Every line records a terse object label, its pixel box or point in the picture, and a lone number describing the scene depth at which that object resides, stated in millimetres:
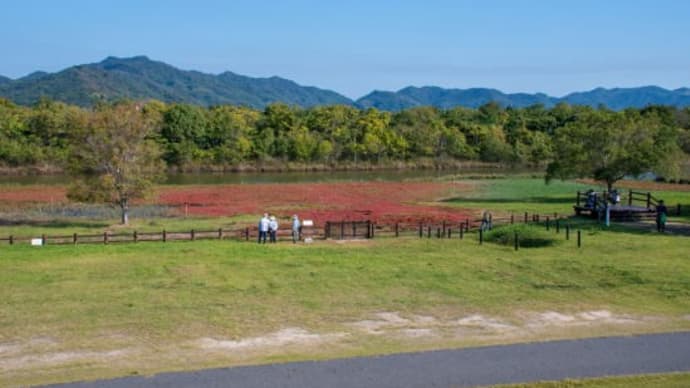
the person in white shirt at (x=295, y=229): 34344
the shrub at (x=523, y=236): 33062
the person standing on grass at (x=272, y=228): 34125
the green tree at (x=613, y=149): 56375
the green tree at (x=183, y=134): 118438
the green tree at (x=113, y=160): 45156
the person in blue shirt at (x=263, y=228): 33750
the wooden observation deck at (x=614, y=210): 41812
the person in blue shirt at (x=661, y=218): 36469
